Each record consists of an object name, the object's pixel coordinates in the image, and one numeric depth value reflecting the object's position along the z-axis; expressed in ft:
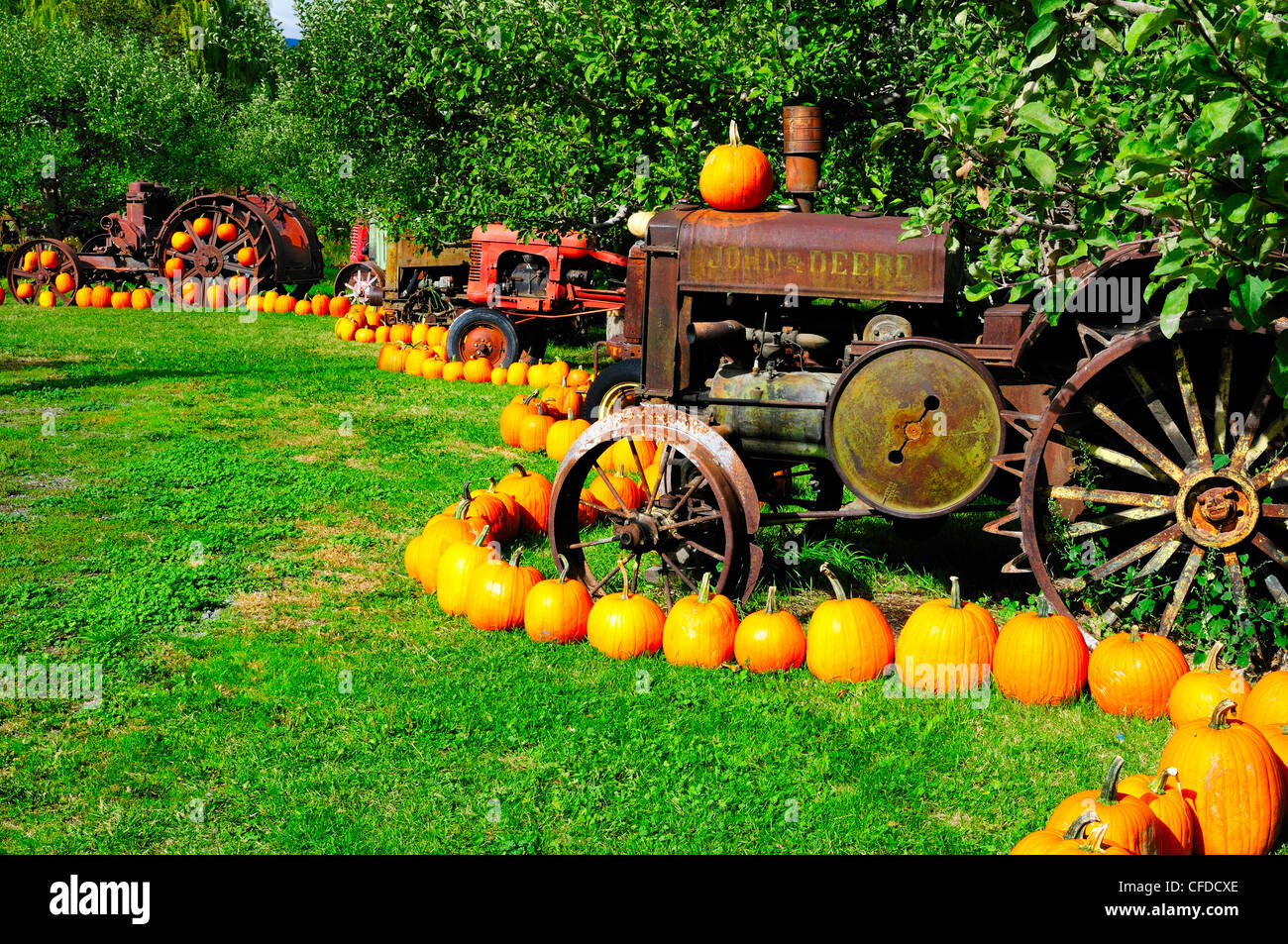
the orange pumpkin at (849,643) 19.02
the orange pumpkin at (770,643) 19.26
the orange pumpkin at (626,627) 19.97
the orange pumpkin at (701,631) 19.44
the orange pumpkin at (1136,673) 17.25
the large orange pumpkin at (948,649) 18.47
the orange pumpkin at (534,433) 36.29
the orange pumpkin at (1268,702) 15.66
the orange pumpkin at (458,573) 21.83
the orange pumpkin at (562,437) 34.45
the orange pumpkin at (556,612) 20.54
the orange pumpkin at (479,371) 50.26
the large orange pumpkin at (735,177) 21.84
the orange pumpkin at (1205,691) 16.30
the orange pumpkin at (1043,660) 17.84
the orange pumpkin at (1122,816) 12.64
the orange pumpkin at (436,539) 23.48
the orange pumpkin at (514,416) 37.01
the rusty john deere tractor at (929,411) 17.92
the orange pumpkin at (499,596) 21.06
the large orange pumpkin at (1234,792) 13.87
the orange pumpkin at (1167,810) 13.41
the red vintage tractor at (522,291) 52.24
